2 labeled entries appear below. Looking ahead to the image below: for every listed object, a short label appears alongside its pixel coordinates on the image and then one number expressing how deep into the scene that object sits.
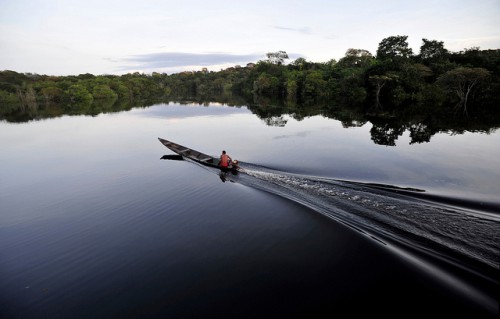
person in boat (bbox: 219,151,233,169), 18.86
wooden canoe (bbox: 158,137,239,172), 19.10
